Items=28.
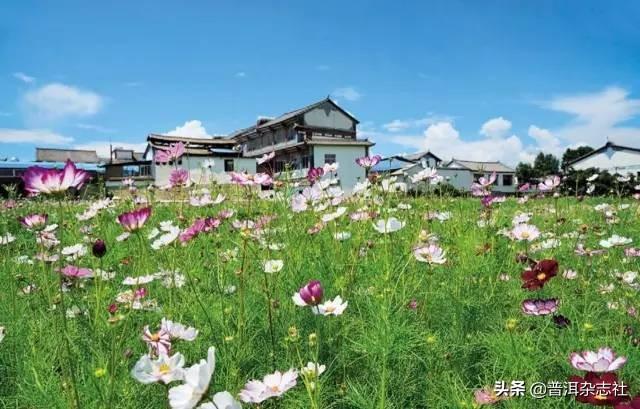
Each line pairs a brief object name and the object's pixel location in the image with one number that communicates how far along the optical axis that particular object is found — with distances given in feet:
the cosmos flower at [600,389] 2.53
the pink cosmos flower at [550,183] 7.82
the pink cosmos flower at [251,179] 5.58
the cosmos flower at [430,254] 4.95
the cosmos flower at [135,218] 3.45
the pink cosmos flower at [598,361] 2.87
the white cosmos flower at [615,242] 6.31
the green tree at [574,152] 137.39
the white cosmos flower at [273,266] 4.66
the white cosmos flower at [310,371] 2.72
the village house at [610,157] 101.14
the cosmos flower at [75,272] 4.75
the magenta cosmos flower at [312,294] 3.40
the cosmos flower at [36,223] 3.64
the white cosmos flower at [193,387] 1.94
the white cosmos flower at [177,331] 3.36
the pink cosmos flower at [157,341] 2.97
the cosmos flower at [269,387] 2.68
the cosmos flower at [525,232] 5.71
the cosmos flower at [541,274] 4.06
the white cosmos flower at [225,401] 2.06
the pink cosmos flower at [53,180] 2.94
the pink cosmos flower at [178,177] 7.37
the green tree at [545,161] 133.67
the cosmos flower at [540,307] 3.90
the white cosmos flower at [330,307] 3.79
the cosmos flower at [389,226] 5.09
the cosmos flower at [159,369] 2.40
